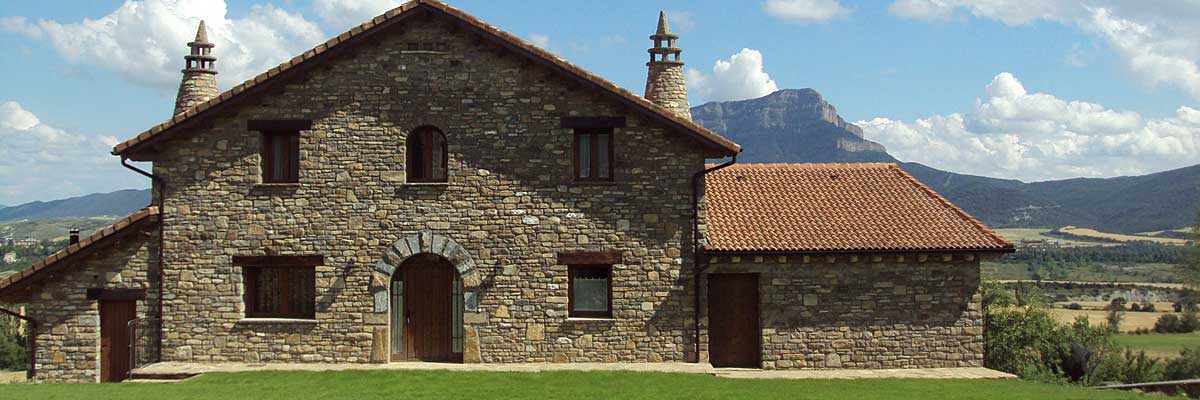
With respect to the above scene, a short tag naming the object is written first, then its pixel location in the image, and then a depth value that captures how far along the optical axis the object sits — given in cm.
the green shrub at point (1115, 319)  5772
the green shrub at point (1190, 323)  6022
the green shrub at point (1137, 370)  2858
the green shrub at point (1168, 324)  6147
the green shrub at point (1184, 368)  3669
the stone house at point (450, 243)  1939
